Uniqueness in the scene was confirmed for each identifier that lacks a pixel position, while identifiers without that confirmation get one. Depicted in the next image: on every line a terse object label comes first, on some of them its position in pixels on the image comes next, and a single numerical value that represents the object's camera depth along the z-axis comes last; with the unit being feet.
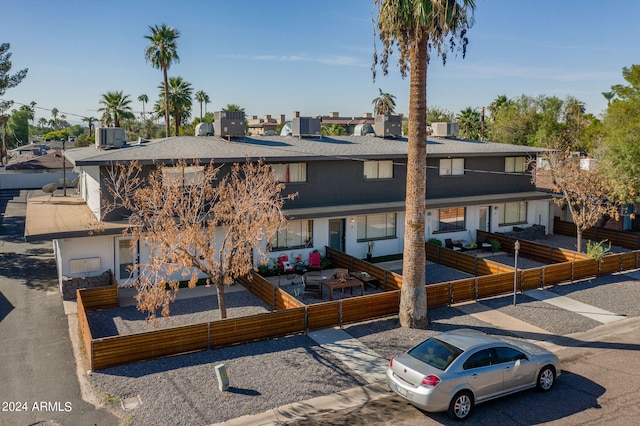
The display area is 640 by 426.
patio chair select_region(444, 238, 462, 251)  94.47
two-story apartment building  69.72
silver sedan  37.76
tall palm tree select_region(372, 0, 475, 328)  54.75
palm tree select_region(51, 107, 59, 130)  498.69
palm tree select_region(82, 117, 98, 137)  301.06
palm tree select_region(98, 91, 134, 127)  181.16
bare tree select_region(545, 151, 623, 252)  89.25
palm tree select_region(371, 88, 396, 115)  239.30
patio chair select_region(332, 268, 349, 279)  71.00
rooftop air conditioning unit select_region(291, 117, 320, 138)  101.24
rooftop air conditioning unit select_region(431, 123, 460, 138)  116.37
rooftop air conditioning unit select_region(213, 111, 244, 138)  91.04
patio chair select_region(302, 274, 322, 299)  68.44
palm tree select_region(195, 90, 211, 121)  292.84
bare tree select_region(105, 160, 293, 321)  48.24
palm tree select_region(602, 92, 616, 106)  330.95
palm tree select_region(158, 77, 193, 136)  180.86
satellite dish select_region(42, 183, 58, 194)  97.89
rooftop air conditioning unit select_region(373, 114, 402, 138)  108.88
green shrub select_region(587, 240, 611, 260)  78.84
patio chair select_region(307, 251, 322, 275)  81.20
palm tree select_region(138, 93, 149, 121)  307.99
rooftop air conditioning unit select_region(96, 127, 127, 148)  80.48
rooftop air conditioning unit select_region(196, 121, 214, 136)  99.86
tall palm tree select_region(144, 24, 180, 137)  160.76
